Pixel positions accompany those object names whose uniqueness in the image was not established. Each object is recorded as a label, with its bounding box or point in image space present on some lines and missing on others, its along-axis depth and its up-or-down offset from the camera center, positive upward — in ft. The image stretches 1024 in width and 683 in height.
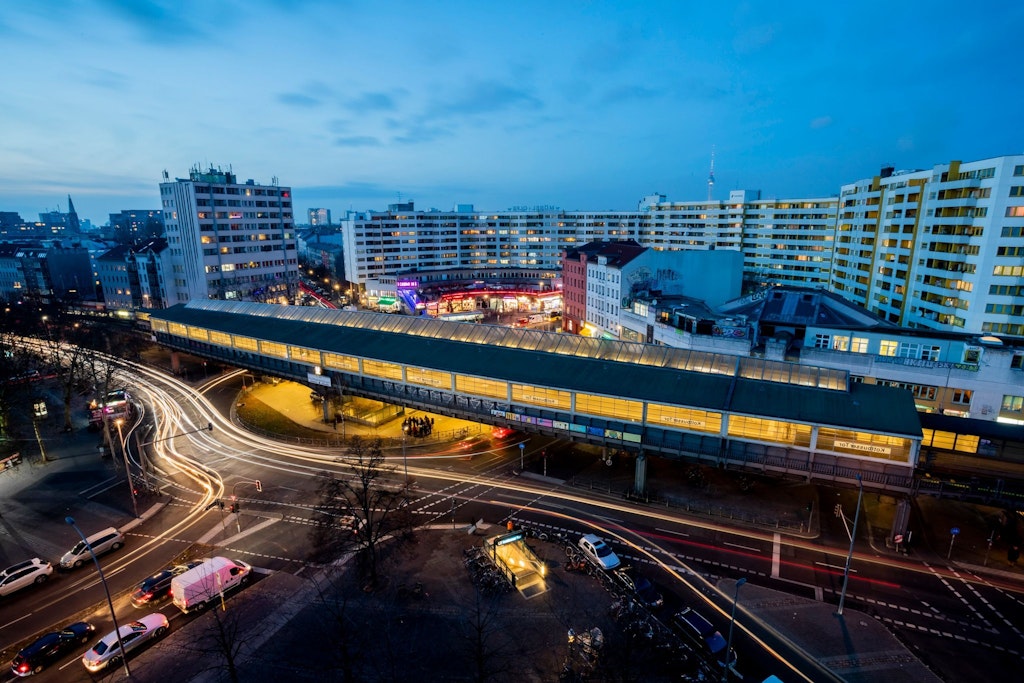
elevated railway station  122.21 -43.12
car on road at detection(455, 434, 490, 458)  173.78 -70.81
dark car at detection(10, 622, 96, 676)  86.58 -70.87
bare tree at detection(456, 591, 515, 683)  84.01 -71.83
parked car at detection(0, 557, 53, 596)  104.94 -69.26
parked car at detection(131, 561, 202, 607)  102.53 -70.10
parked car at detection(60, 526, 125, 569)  113.19 -69.27
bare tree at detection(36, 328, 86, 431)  191.52 -54.07
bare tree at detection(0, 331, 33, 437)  186.19 -53.49
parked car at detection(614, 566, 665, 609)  98.12 -69.31
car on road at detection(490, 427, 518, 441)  184.28 -70.24
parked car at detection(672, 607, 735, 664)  86.17 -68.82
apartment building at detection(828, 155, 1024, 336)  203.10 -3.07
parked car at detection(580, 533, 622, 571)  108.06 -68.34
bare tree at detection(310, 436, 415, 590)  106.83 -69.31
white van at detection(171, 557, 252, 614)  99.96 -68.10
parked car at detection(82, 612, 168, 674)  86.58 -70.22
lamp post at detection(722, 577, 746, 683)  77.49 -66.41
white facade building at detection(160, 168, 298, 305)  369.09 +8.39
